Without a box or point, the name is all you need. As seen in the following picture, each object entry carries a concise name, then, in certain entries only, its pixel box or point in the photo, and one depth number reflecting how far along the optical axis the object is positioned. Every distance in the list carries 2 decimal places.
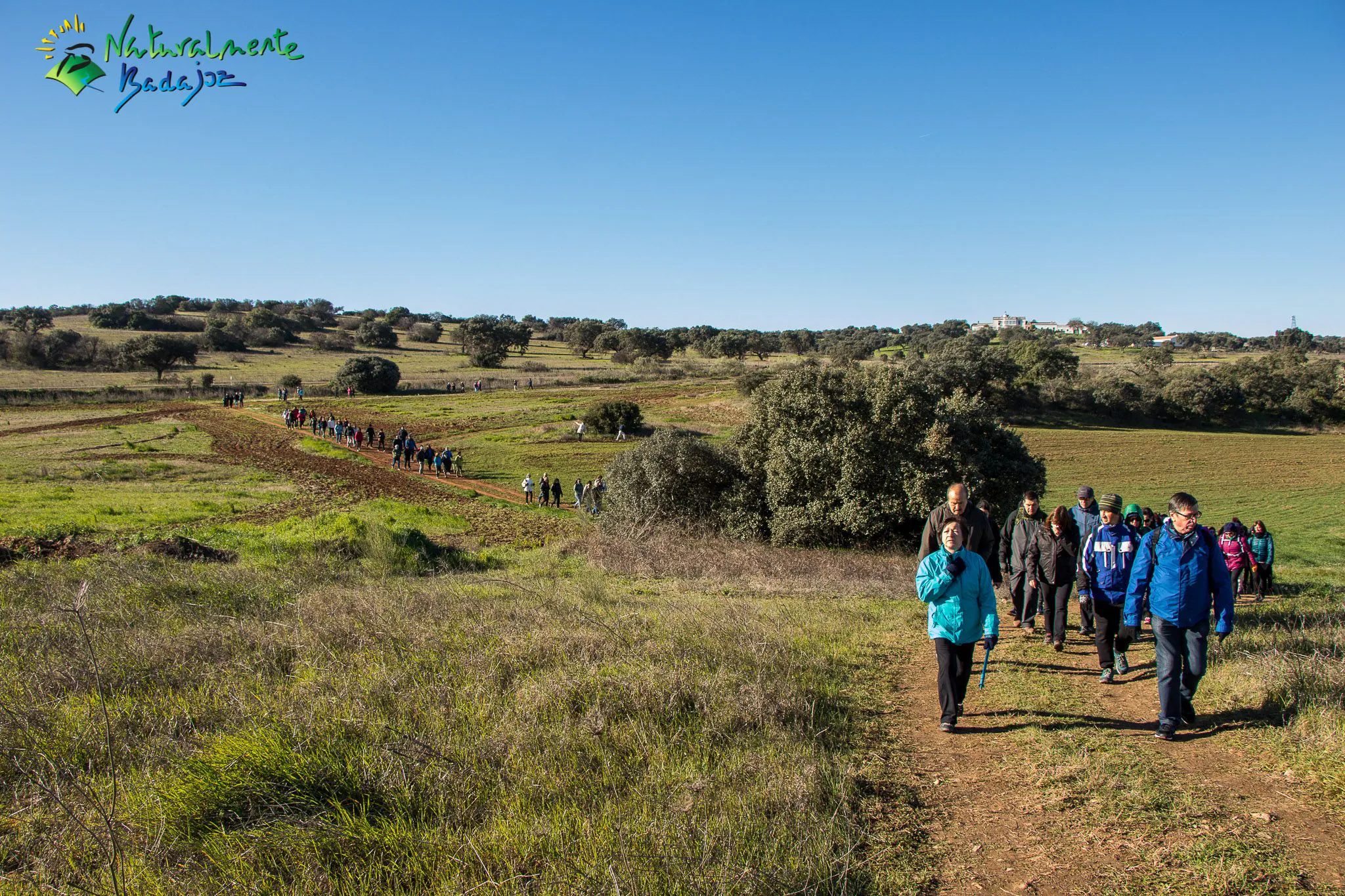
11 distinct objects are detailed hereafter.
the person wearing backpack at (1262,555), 12.43
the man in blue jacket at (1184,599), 5.12
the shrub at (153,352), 72.75
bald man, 6.31
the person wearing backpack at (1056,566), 7.36
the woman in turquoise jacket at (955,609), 5.19
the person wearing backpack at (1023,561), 8.15
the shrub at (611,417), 45.41
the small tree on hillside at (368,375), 67.31
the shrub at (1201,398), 61.72
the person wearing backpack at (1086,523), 7.83
